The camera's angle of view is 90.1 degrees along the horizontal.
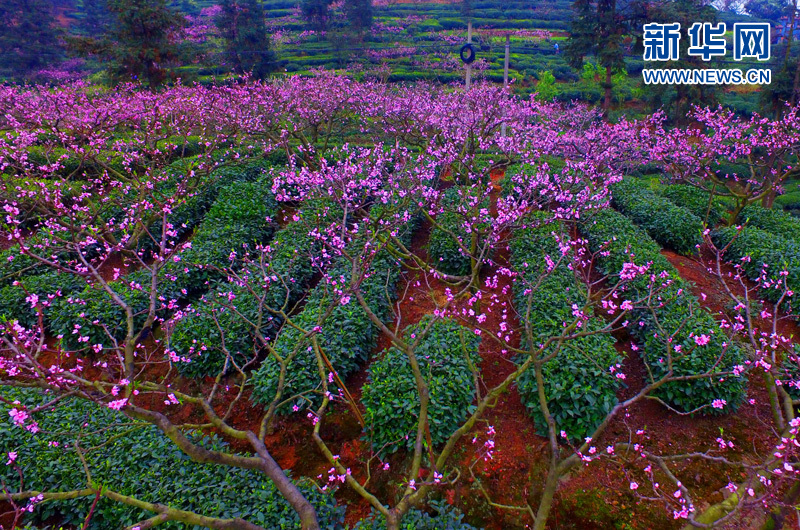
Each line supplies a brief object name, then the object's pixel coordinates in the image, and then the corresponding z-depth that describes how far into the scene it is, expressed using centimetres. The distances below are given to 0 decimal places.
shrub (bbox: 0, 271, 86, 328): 809
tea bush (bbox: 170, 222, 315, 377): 693
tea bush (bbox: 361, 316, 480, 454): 547
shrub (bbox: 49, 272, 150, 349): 760
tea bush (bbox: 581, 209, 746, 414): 586
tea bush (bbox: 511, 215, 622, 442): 550
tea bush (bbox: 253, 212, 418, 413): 612
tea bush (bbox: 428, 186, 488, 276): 970
